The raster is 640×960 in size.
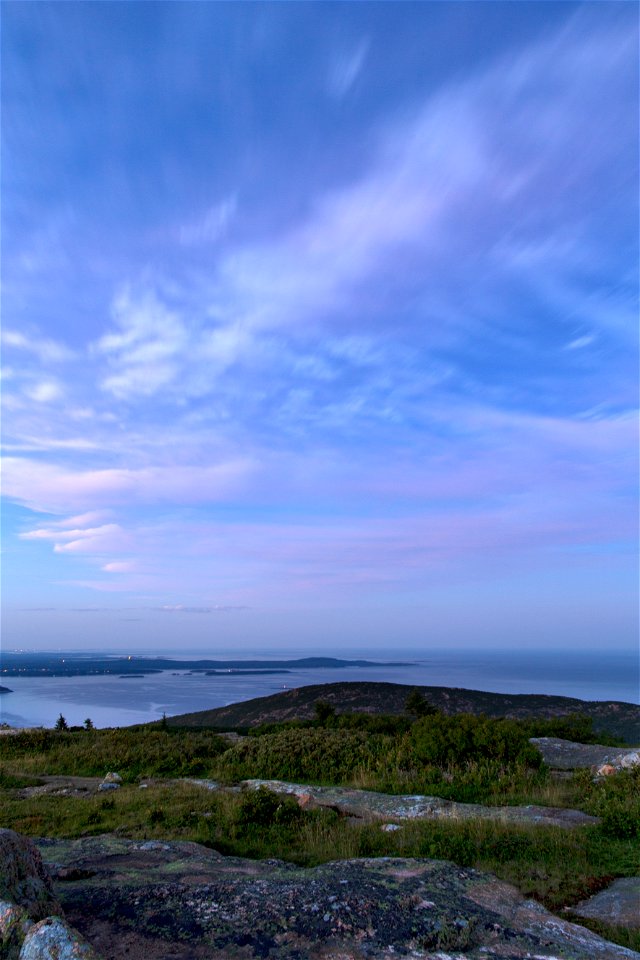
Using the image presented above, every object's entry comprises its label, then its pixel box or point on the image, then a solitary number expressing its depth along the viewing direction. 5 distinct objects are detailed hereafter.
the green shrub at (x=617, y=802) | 8.81
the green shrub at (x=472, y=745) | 15.16
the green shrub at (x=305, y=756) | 15.74
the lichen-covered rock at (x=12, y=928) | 3.34
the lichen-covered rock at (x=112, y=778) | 15.35
